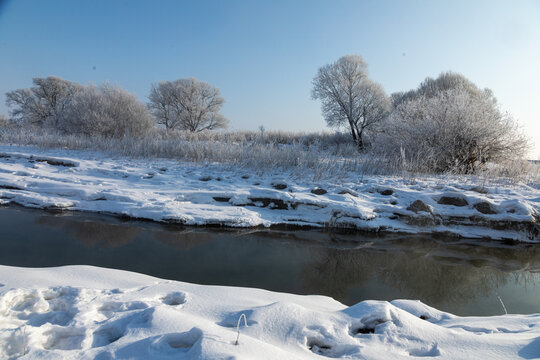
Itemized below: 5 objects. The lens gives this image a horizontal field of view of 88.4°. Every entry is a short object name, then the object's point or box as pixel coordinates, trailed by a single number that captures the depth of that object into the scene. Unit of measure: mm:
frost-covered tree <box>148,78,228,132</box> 27969
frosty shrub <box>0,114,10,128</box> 28675
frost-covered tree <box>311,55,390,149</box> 20016
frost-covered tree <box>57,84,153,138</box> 15375
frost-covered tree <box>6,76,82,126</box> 28709
